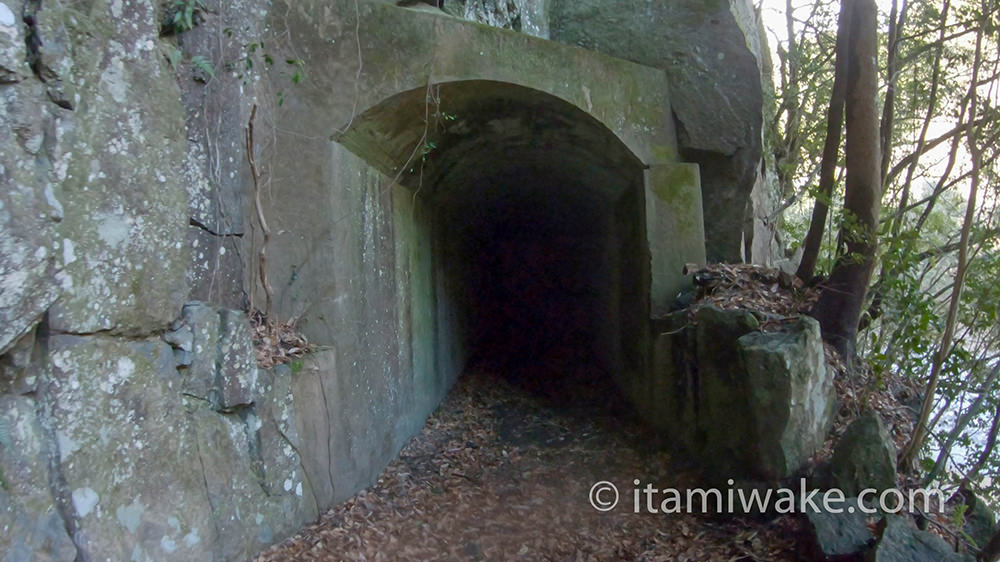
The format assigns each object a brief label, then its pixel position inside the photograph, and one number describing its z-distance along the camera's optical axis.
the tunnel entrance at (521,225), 6.38
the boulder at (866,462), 4.47
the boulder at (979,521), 4.82
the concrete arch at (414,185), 5.16
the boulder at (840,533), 3.99
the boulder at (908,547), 3.76
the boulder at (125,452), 3.16
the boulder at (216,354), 3.96
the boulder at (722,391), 5.15
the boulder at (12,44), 3.00
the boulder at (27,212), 2.89
